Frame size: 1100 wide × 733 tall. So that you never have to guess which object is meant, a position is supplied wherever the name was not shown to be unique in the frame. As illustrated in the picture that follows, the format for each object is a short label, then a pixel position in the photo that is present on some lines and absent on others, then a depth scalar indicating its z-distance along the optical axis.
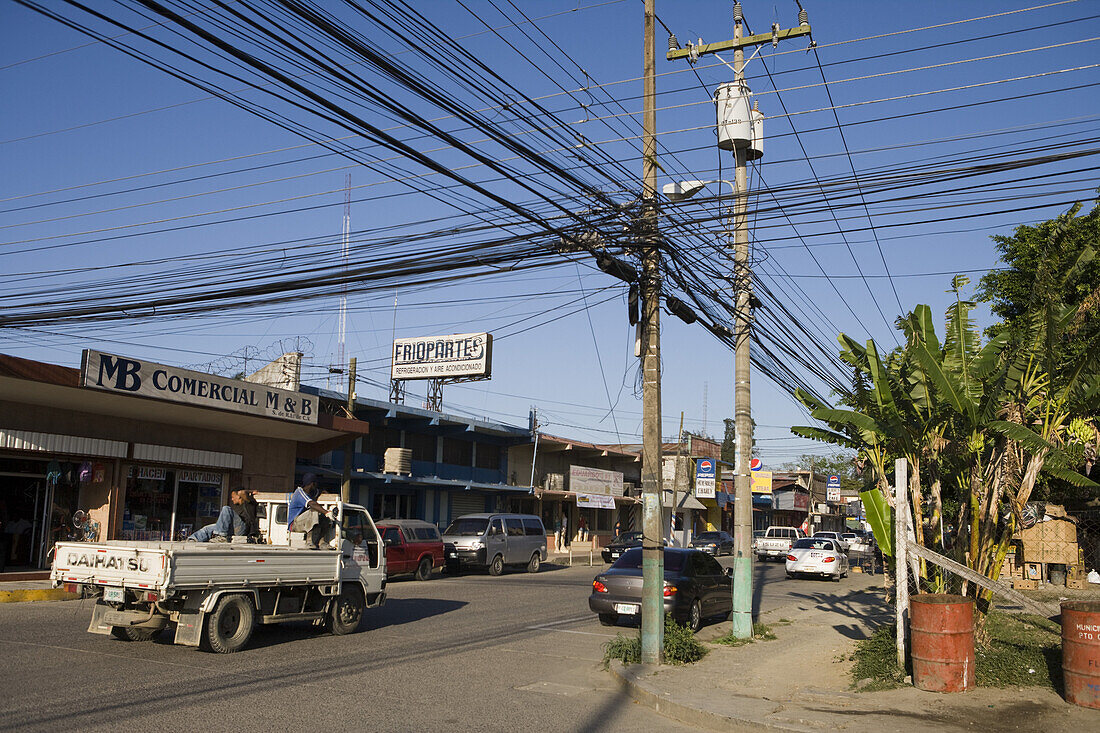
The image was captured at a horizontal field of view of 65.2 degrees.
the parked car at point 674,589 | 15.28
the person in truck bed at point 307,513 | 13.76
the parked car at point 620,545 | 36.31
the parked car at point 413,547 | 25.08
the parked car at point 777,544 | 43.00
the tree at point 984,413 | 10.54
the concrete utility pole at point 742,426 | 14.16
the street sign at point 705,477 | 41.06
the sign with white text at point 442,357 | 36.22
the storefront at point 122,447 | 19.81
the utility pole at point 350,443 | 27.45
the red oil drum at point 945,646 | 9.48
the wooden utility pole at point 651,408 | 11.72
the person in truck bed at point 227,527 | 13.34
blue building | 32.94
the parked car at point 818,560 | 31.33
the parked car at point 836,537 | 35.34
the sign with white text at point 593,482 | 36.47
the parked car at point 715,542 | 41.12
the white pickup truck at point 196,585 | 11.24
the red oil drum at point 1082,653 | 8.73
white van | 29.14
